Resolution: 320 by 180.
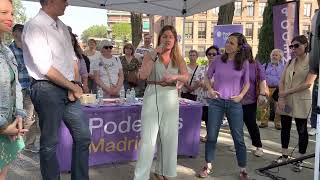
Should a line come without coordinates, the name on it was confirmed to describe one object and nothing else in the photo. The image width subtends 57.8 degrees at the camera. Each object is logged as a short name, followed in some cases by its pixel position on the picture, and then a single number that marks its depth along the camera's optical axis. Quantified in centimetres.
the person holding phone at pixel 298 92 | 366
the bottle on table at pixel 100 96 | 380
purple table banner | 344
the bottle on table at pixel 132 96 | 387
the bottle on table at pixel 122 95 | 410
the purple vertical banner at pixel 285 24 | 641
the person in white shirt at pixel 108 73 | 450
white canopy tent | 520
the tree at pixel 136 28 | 1012
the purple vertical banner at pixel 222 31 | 695
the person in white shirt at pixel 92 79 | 459
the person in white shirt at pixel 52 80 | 232
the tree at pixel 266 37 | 814
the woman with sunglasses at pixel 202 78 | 471
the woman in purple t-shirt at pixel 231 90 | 334
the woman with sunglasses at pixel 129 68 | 500
